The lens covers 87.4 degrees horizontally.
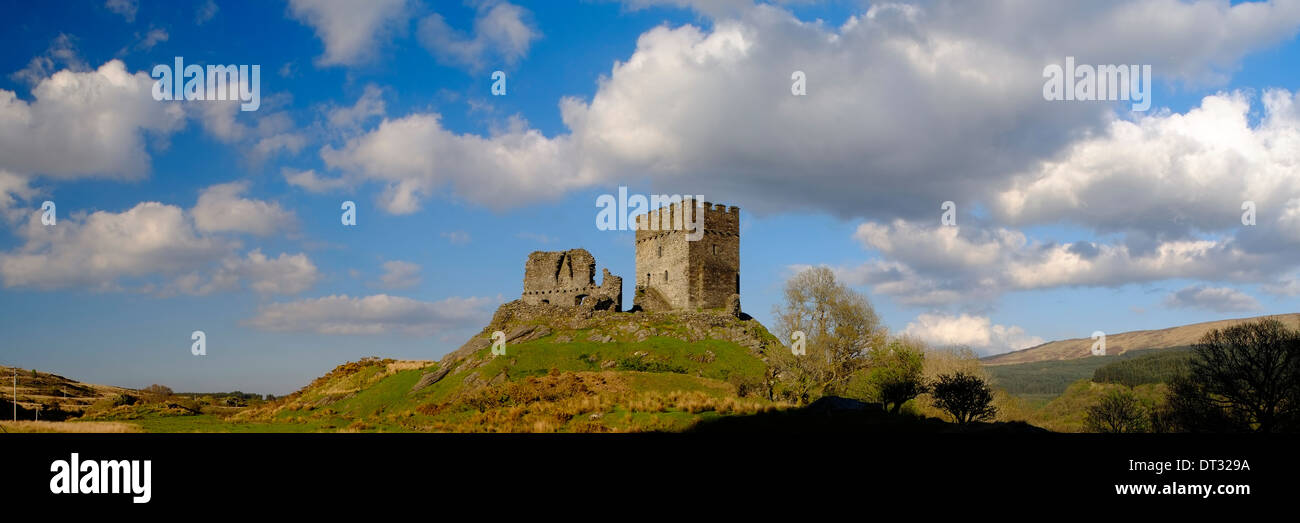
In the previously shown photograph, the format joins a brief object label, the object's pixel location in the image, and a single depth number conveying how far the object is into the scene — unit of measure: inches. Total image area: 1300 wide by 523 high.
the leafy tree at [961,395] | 1797.5
